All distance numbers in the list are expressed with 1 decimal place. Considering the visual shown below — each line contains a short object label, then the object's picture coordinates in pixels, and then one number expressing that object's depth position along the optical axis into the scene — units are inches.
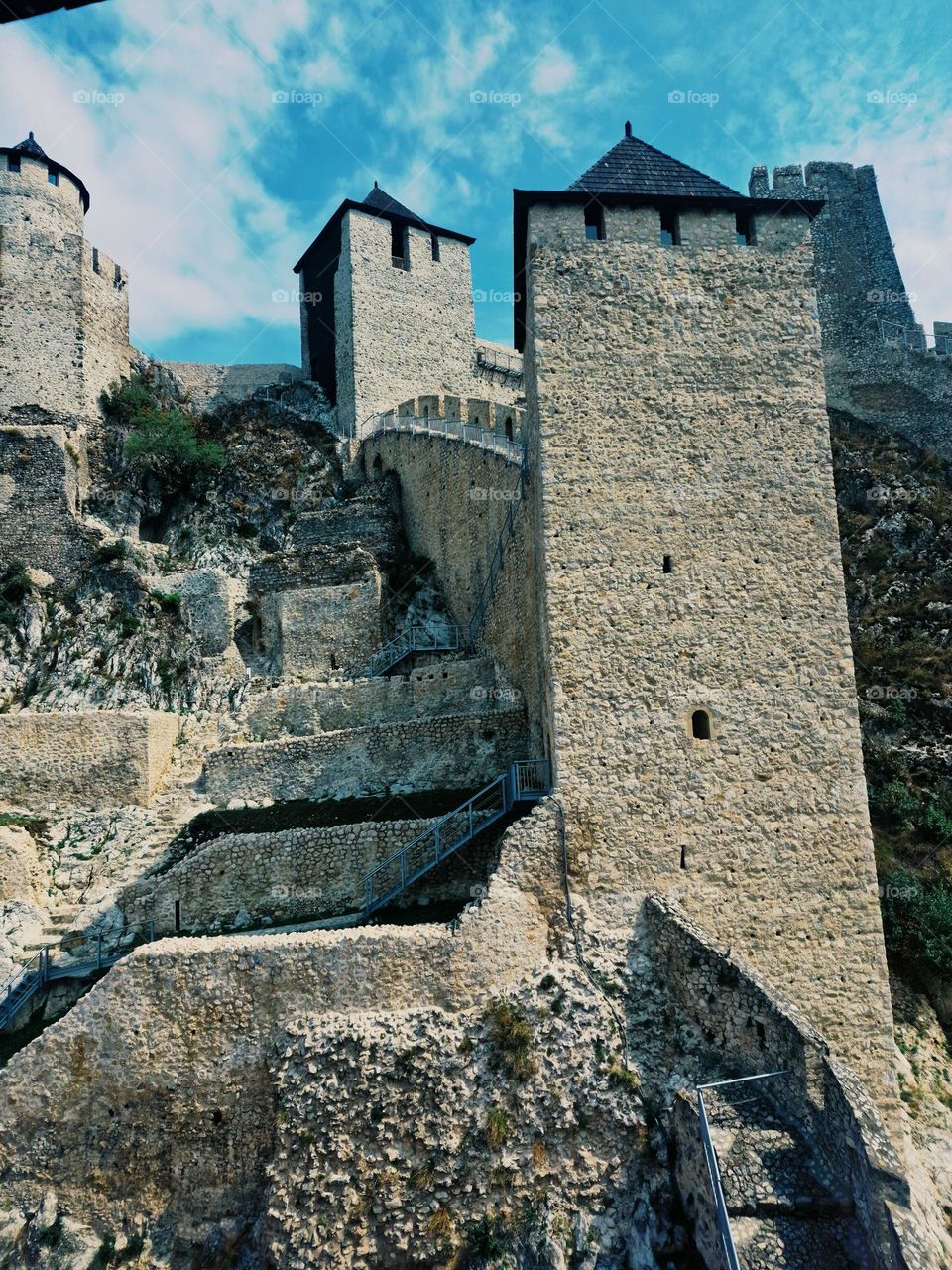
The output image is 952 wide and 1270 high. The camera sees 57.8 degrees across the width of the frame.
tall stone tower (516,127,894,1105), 446.3
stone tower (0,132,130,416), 1111.6
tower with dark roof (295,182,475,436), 1254.3
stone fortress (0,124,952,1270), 380.8
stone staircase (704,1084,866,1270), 322.0
